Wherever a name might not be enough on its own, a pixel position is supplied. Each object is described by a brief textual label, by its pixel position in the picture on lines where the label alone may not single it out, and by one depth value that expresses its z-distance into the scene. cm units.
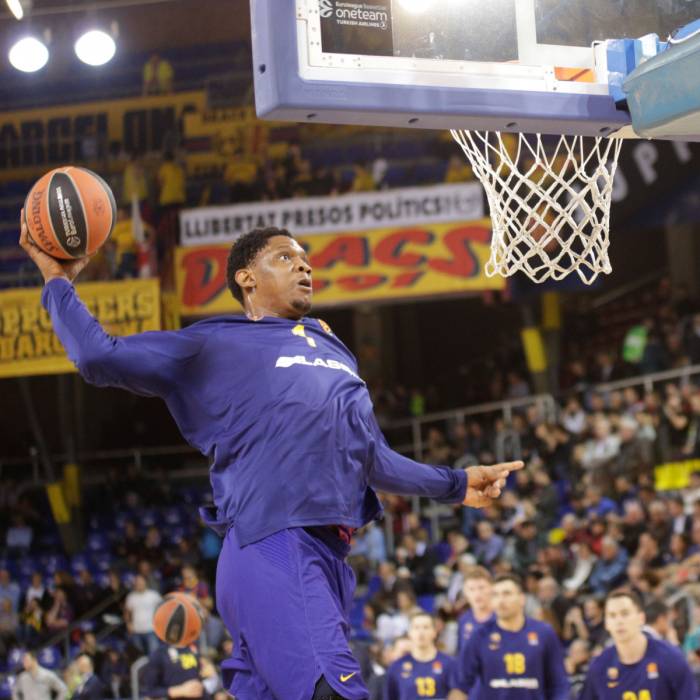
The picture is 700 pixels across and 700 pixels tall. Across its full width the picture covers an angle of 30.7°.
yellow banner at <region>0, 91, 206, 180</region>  1714
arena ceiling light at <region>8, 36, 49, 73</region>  1373
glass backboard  397
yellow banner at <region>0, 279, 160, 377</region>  1533
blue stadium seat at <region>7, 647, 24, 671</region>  1567
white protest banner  1527
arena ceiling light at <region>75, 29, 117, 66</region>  1328
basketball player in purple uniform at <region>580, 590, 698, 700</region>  679
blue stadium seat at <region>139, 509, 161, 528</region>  2027
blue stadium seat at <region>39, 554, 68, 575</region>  1962
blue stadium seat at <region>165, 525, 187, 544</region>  1941
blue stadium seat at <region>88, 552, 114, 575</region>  1948
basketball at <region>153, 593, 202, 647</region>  870
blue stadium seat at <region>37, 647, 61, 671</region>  1611
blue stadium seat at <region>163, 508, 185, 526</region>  2012
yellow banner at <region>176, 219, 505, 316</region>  1533
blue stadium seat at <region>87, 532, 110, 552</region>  2020
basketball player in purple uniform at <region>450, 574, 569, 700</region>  784
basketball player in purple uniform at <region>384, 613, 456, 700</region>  884
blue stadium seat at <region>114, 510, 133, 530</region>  2058
